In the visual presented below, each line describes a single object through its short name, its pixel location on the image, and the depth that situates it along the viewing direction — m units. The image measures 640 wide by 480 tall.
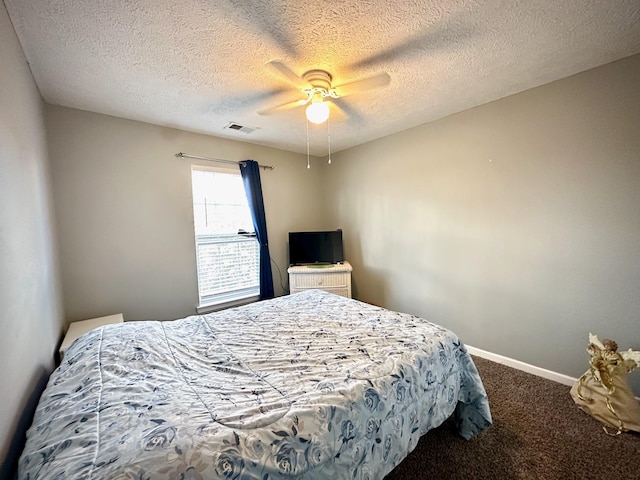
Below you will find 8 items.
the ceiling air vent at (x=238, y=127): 2.68
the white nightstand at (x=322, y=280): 3.29
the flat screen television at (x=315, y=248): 3.53
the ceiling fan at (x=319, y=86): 1.61
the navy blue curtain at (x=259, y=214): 3.19
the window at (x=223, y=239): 2.99
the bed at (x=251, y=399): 0.76
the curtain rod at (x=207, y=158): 2.75
